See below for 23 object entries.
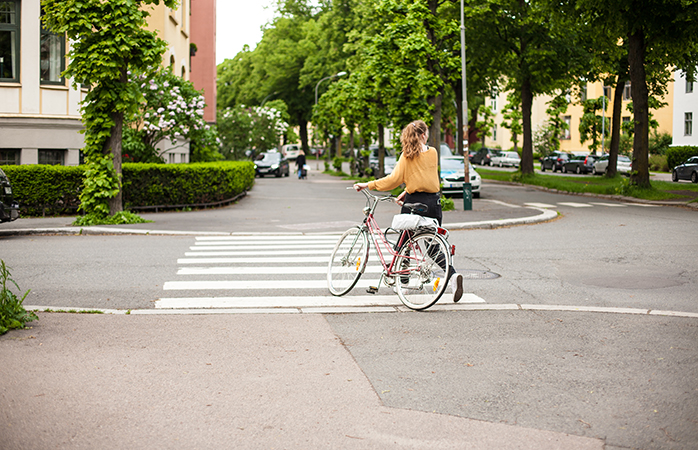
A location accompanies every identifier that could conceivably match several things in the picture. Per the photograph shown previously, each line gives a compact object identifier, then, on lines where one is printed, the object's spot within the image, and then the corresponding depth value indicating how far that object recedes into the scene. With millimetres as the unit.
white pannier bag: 7547
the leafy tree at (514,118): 62188
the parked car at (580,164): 53500
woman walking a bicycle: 7824
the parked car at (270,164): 50969
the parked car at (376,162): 39834
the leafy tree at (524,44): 33906
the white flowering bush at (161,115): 23000
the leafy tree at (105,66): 16000
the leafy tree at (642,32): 23562
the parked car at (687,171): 38975
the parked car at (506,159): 67531
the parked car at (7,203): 13906
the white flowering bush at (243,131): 45500
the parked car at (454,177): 26916
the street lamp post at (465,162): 20594
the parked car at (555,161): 57194
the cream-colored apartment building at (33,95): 21078
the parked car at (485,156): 71812
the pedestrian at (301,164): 47406
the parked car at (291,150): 90438
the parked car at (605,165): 50656
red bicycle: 7499
